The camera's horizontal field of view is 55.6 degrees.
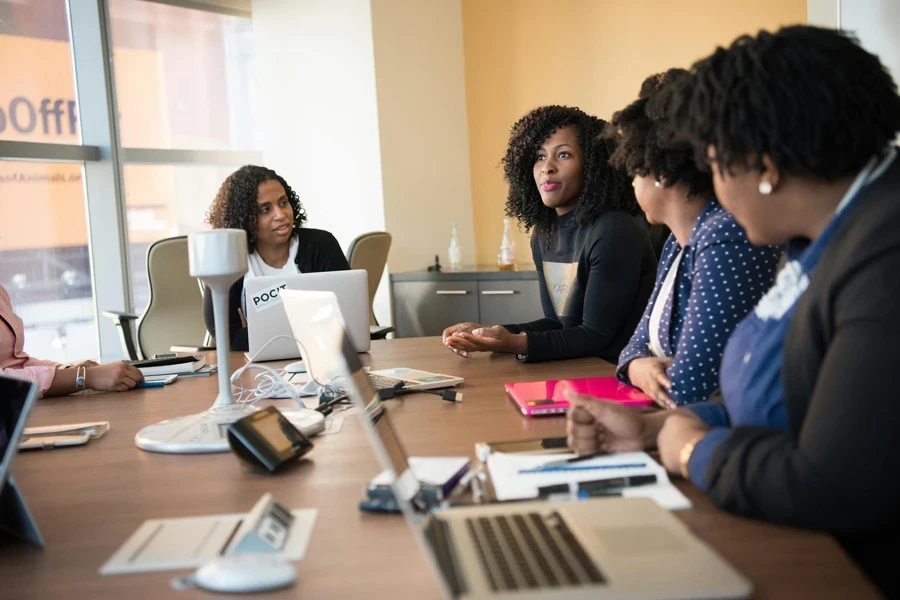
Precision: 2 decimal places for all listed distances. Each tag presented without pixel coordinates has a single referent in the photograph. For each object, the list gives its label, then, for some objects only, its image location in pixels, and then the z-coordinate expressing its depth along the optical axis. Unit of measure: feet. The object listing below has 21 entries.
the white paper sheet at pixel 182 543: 3.39
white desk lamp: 5.26
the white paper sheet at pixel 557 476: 3.77
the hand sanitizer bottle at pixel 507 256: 15.57
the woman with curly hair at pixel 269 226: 11.60
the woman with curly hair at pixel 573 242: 7.86
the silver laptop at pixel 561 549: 2.73
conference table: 3.09
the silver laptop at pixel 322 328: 5.05
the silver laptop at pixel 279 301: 8.07
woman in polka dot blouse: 5.31
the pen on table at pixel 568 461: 4.21
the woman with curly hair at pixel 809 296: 3.14
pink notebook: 5.47
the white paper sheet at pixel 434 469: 4.04
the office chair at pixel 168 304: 13.61
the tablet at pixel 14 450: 3.70
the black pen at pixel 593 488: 3.79
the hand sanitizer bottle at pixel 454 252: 16.55
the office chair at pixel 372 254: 13.81
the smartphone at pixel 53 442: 5.53
